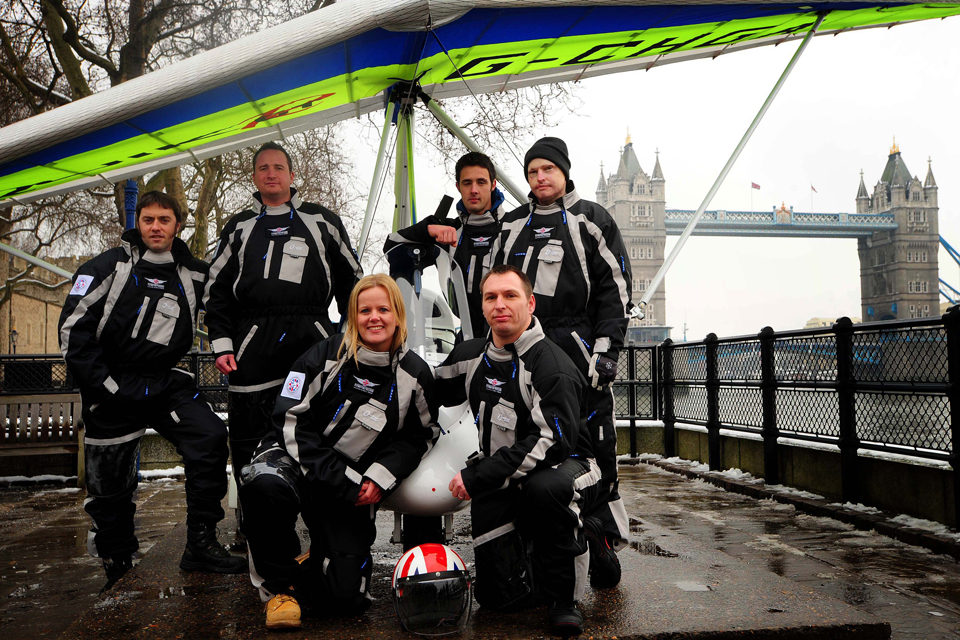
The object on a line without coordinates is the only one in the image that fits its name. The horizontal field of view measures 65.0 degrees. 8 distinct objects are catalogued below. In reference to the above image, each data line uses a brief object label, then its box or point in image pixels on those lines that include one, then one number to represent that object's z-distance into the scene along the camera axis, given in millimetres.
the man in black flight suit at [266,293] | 4105
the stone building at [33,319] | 42812
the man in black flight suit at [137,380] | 3998
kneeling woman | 3049
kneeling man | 2986
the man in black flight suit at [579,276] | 3801
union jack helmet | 2848
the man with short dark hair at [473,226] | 4293
